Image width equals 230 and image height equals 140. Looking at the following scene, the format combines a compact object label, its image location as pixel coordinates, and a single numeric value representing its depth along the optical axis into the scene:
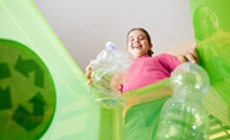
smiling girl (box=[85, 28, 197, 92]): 1.08
